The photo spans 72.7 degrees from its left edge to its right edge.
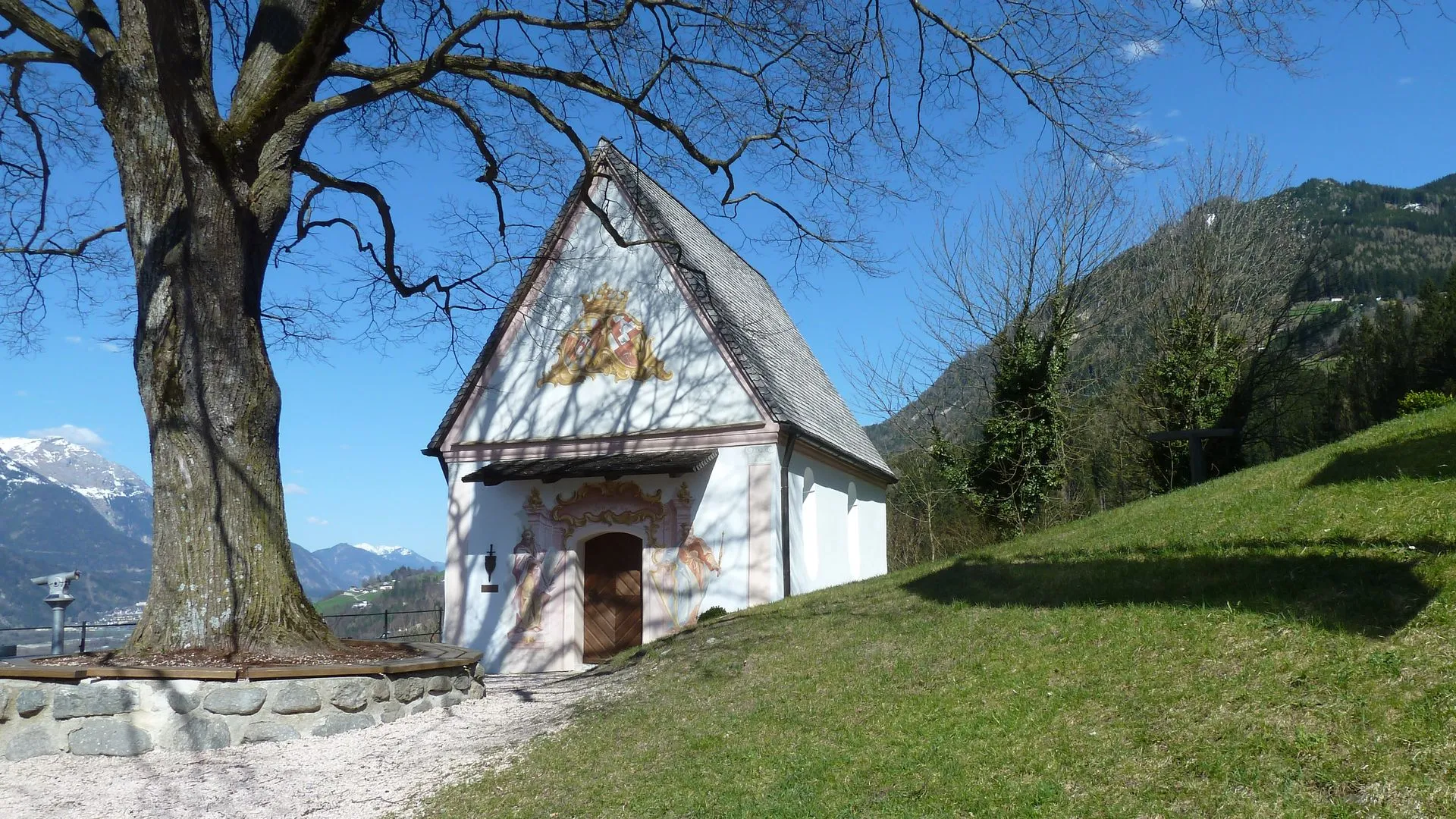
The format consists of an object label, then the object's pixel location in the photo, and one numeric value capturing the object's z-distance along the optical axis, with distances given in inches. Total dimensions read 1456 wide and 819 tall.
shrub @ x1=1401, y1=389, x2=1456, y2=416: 600.1
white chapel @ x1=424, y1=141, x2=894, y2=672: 598.5
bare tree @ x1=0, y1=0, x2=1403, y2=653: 346.9
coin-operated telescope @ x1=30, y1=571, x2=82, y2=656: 446.6
